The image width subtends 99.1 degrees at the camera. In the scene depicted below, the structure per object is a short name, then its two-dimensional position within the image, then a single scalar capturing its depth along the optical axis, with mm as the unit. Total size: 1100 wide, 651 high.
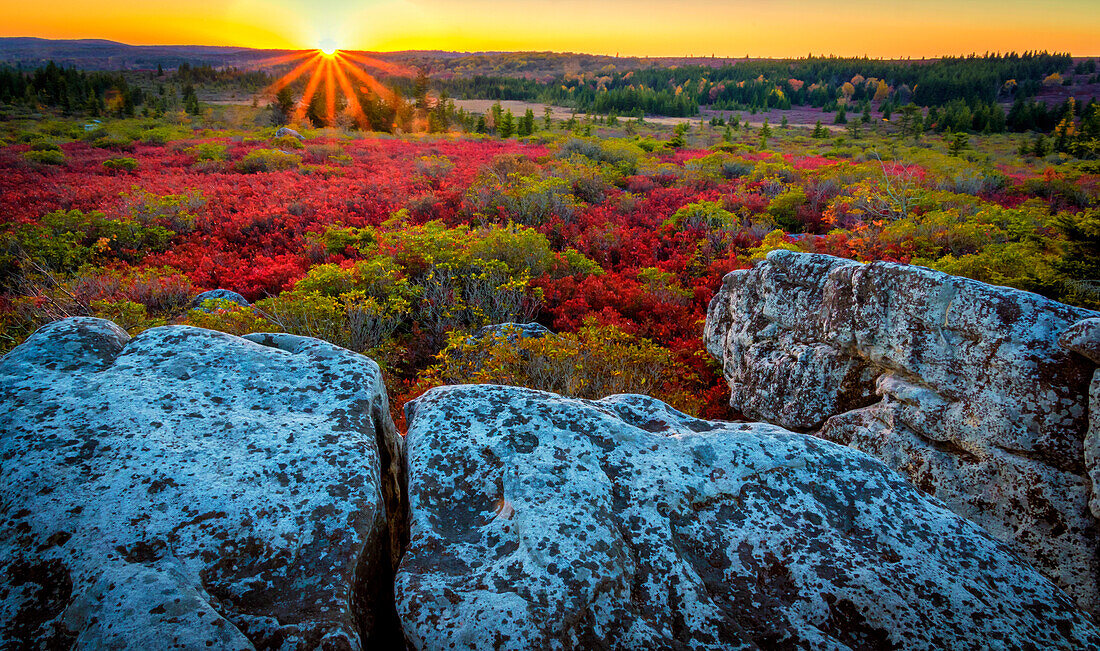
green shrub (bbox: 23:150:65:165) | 18719
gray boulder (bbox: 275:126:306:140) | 26250
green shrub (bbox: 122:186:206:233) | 11422
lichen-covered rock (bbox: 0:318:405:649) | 1529
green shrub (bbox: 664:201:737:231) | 12055
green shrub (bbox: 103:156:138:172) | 18284
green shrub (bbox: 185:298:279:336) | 5984
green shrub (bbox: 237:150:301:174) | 18938
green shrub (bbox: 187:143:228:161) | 20188
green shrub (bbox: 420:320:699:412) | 5344
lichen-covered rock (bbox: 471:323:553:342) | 6305
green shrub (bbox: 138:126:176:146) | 24881
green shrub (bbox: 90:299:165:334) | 6523
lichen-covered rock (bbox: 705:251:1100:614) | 3197
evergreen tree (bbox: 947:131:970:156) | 27031
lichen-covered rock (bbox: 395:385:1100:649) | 1742
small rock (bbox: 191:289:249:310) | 7621
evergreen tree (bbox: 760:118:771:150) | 34650
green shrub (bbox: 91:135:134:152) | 23000
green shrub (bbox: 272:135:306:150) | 23422
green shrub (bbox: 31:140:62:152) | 20375
